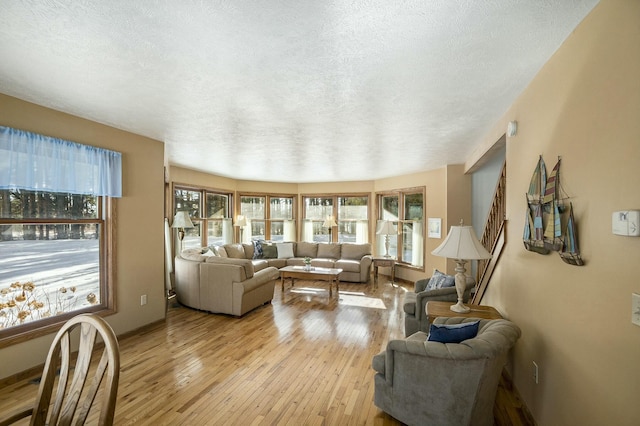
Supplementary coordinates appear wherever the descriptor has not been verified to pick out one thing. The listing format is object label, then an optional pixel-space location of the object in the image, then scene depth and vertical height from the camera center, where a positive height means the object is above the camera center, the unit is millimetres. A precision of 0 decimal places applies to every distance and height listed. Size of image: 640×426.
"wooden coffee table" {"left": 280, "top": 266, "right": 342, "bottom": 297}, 5527 -1223
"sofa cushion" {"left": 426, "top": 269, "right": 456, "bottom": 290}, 3582 -906
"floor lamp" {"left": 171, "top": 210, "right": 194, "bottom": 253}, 5312 -199
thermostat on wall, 1144 -56
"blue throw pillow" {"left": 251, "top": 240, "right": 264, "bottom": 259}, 7320 -1015
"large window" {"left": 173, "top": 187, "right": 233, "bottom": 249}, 6297 -111
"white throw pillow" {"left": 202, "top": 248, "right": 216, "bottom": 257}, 5703 -829
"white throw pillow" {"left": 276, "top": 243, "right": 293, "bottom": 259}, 7531 -1045
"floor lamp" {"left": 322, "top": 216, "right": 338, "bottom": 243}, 8148 -343
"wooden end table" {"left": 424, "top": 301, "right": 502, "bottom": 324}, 2574 -939
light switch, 1143 -393
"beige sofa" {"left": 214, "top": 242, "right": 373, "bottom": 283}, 6703 -1132
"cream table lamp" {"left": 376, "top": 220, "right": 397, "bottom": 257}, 6926 -461
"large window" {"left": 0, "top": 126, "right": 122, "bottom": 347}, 2670 -218
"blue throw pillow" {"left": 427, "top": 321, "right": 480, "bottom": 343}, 2068 -885
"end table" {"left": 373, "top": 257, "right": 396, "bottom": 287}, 6680 -1259
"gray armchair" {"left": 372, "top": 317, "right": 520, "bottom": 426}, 1834 -1118
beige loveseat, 4355 -1160
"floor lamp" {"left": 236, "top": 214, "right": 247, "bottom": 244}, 7584 -290
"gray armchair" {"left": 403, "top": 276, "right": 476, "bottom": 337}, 3402 -1140
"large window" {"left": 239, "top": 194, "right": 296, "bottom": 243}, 8133 -205
